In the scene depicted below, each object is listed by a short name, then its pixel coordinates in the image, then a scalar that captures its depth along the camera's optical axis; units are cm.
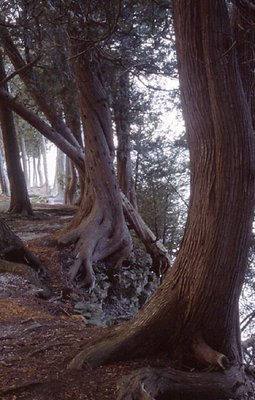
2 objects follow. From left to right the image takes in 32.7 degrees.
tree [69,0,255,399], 367
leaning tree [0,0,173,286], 912
